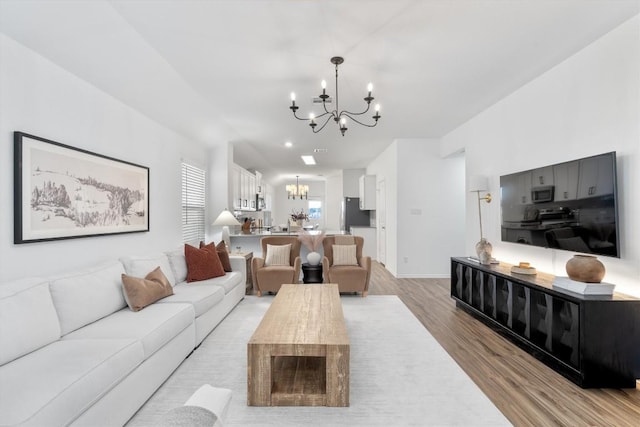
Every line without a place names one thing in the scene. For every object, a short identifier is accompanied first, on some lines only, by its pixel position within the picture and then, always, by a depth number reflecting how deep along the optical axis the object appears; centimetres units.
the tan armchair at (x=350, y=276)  459
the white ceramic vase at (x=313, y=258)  489
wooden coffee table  200
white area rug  190
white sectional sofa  142
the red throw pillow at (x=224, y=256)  420
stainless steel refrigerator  916
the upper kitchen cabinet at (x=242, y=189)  633
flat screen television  237
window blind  486
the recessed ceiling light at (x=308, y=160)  768
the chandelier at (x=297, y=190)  920
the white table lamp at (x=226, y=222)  514
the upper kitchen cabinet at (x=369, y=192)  826
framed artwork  221
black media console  218
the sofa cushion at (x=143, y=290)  256
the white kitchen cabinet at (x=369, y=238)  819
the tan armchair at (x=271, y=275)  461
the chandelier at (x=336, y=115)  279
